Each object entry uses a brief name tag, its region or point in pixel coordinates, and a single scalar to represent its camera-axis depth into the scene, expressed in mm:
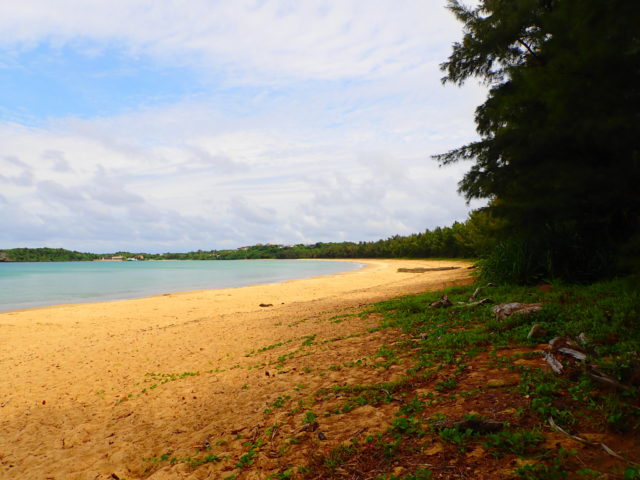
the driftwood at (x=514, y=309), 6410
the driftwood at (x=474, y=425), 3229
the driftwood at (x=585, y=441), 2593
